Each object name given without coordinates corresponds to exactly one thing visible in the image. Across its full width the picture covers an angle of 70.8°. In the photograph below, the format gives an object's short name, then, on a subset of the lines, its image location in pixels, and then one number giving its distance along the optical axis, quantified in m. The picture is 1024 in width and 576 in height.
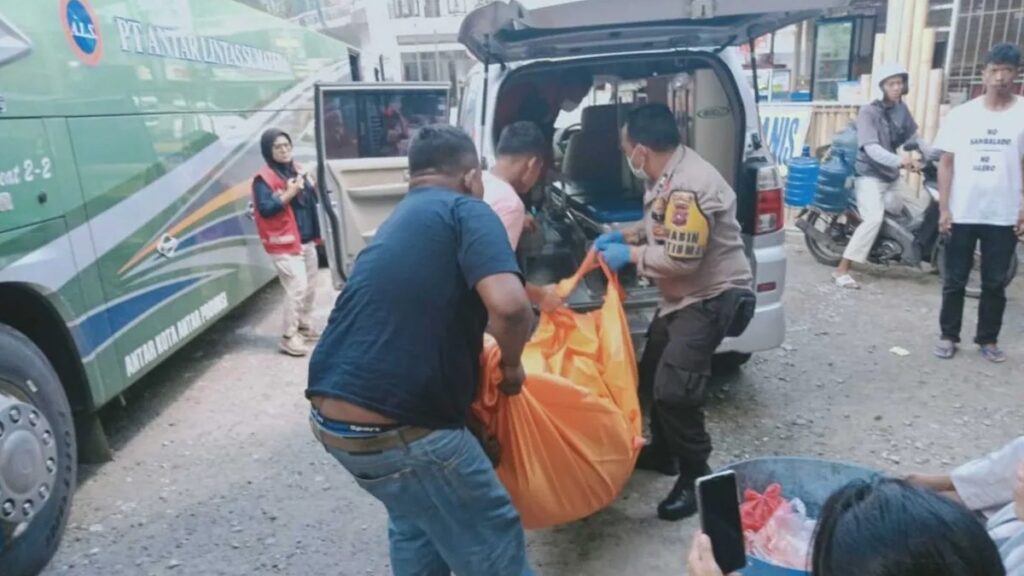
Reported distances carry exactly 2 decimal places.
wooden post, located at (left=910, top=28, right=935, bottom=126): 7.06
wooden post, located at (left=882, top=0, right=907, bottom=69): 7.34
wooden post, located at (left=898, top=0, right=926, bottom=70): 7.18
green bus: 2.91
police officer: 2.62
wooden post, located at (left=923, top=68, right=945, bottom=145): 6.93
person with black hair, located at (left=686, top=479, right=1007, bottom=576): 0.89
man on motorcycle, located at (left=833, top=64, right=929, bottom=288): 5.54
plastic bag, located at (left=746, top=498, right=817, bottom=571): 1.85
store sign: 7.60
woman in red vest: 4.90
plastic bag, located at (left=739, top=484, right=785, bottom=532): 1.99
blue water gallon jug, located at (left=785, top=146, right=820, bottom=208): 6.39
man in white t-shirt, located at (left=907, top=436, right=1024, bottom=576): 1.51
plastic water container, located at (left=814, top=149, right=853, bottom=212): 6.16
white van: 2.76
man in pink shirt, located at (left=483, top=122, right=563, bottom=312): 2.84
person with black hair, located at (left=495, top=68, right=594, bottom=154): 4.46
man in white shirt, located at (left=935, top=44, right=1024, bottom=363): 3.97
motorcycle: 5.60
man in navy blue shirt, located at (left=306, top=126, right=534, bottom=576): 1.76
